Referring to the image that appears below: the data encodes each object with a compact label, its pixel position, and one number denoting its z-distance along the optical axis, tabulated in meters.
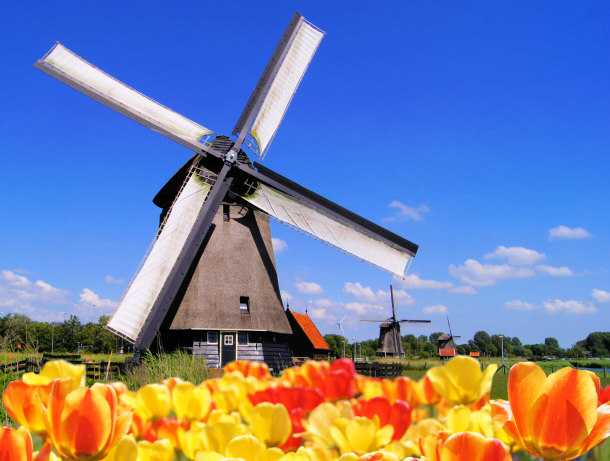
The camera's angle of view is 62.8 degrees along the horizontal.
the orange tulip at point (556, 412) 0.74
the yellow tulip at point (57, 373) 1.19
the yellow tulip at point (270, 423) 0.96
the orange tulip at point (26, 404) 1.08
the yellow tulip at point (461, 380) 1.10
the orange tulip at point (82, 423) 0.83
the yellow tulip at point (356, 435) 0.93
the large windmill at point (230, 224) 15.39
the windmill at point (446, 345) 59.38
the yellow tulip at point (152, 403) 1.18
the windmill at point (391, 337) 45.06
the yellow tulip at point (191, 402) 1.20
